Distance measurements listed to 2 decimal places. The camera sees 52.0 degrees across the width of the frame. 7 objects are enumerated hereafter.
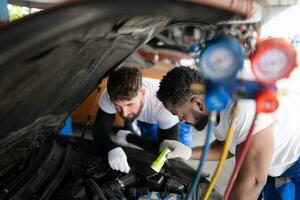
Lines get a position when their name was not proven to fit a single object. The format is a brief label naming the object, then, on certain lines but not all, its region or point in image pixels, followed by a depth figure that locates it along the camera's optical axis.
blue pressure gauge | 0.55
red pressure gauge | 0.58
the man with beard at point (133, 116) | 1.60
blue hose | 0.58
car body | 0.48
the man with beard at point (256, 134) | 1.01
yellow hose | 0.61
